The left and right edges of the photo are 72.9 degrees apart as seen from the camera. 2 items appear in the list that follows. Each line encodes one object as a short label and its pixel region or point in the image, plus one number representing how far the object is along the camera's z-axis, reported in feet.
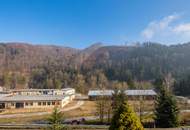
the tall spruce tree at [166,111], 62.49
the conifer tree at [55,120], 39.78
